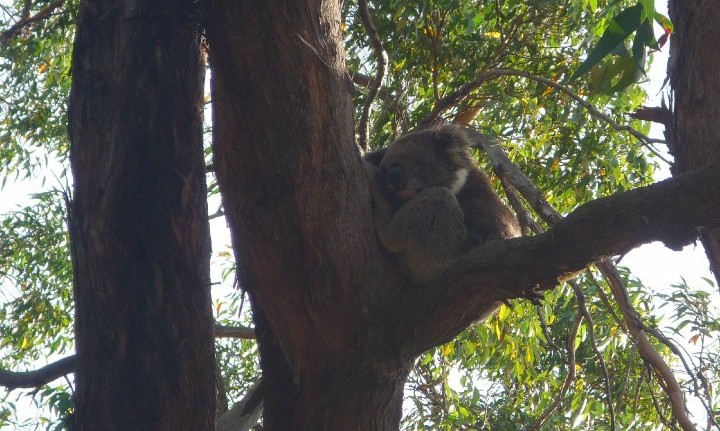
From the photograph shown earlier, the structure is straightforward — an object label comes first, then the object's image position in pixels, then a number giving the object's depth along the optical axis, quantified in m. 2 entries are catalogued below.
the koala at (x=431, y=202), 6.40
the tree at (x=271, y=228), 4.84
